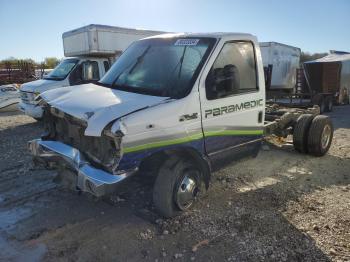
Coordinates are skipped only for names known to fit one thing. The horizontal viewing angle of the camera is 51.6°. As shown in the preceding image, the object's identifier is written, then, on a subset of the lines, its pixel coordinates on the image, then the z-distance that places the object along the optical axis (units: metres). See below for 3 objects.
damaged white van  3.84
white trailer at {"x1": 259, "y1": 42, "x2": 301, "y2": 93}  17.94
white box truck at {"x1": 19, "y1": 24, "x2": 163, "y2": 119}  11.35
